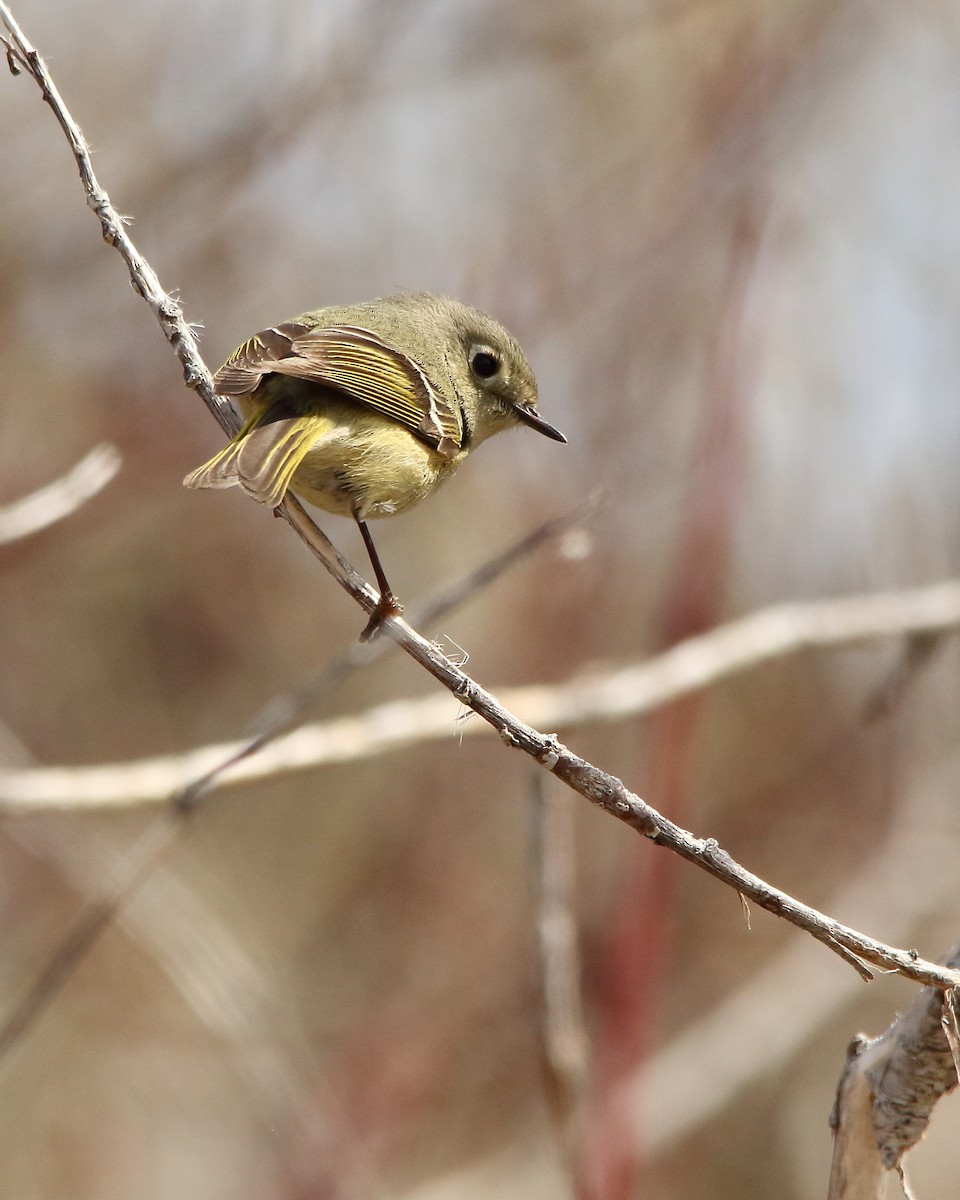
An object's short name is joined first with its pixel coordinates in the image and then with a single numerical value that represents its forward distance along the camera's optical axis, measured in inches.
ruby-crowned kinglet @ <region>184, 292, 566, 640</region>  165.2
